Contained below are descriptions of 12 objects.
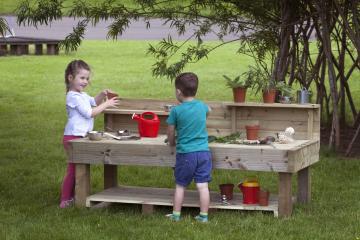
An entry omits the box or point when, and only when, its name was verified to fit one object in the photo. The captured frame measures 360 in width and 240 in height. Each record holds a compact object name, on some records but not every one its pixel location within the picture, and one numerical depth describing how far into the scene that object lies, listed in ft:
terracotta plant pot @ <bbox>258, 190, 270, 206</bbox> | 23.62
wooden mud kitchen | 22.77
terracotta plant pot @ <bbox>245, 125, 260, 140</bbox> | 24.50
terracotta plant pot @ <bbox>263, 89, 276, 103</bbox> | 25.28
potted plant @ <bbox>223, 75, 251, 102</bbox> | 25.53
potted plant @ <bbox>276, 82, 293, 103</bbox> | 25.71
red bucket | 23.65
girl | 24.22
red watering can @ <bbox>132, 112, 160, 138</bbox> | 25.00
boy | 22.50
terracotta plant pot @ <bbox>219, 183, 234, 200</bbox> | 24.19
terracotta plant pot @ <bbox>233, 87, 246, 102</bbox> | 25.80
